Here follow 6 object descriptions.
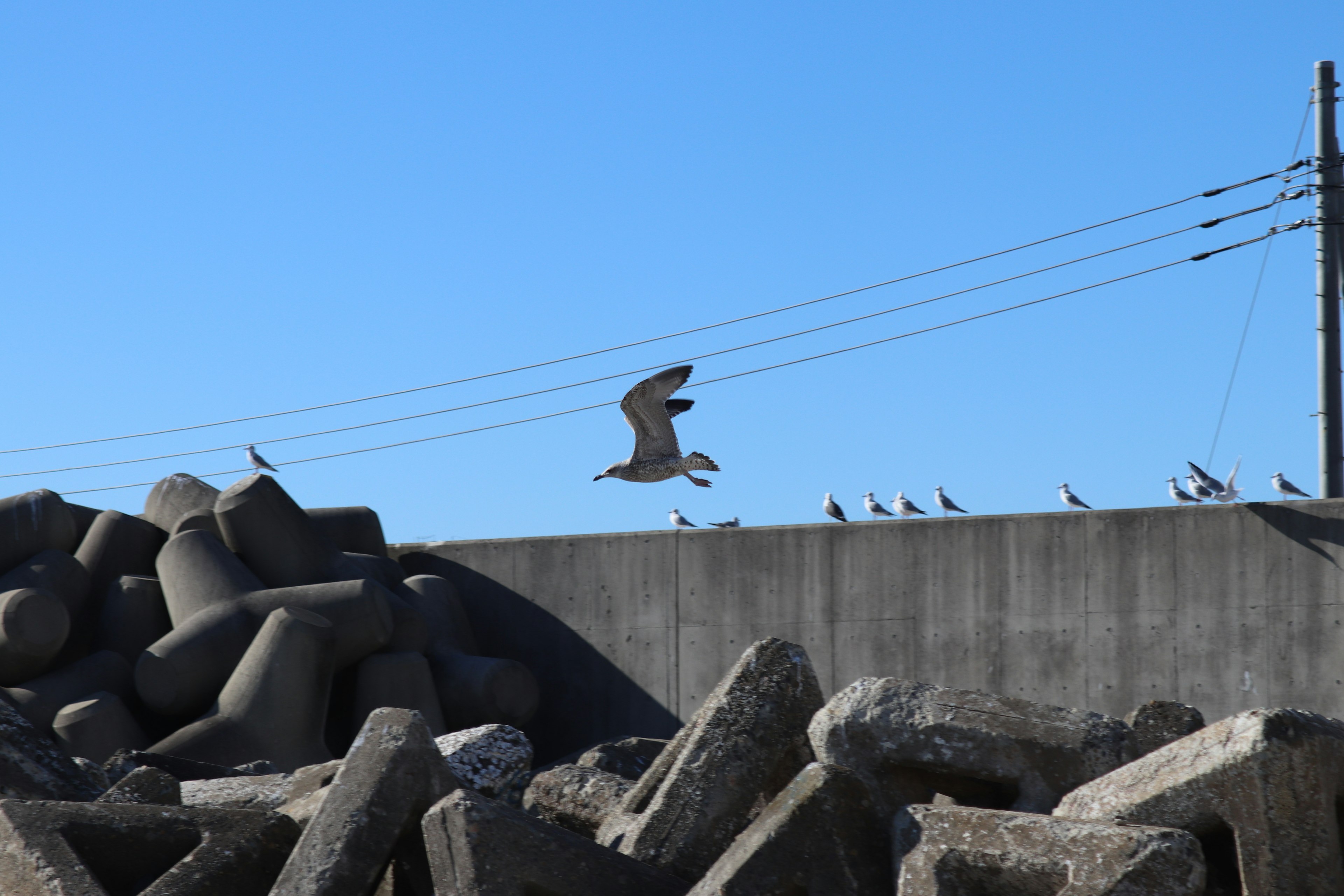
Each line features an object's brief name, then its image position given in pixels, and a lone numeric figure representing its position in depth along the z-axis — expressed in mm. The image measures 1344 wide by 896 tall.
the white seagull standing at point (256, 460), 35062
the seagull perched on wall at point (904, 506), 25453
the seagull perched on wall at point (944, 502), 24873
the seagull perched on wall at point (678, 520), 29531
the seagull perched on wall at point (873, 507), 27000
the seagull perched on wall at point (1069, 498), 23828
